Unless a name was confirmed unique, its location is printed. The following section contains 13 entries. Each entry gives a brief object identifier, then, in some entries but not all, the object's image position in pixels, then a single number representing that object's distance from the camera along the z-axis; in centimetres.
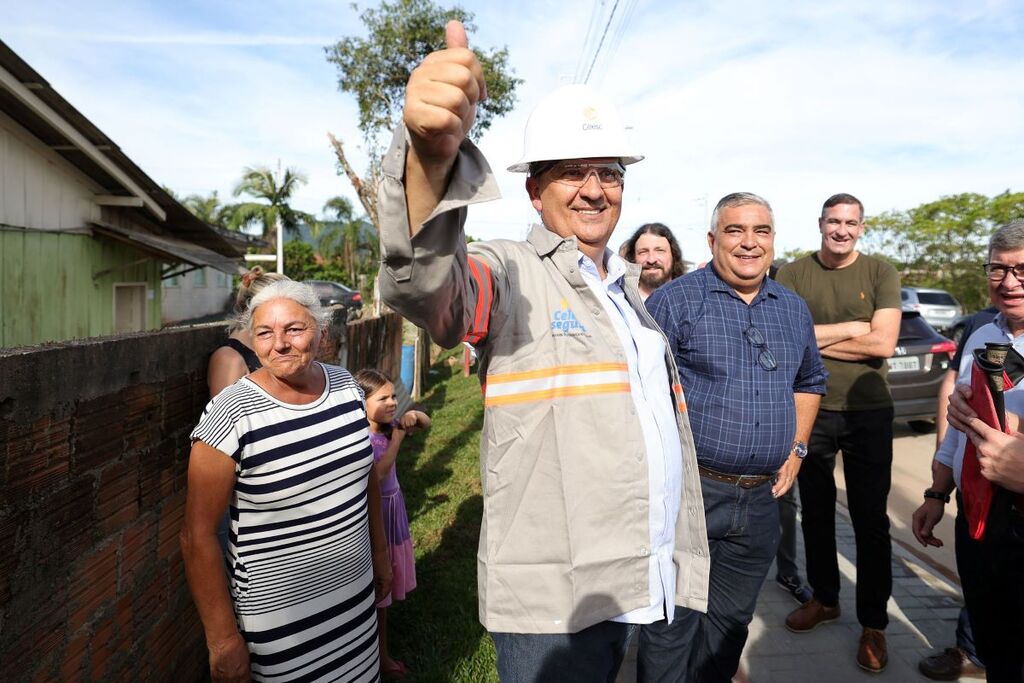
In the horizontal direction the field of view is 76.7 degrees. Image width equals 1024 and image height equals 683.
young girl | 350
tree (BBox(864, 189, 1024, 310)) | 2161
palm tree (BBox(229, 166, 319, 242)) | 3934
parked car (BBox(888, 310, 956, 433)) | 779
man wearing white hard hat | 155
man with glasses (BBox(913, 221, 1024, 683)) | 206
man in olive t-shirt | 353
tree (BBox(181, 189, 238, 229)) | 4069
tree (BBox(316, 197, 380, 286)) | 3744
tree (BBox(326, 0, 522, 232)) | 1745
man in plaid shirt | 264
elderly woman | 203
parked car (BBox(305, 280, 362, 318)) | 2712
